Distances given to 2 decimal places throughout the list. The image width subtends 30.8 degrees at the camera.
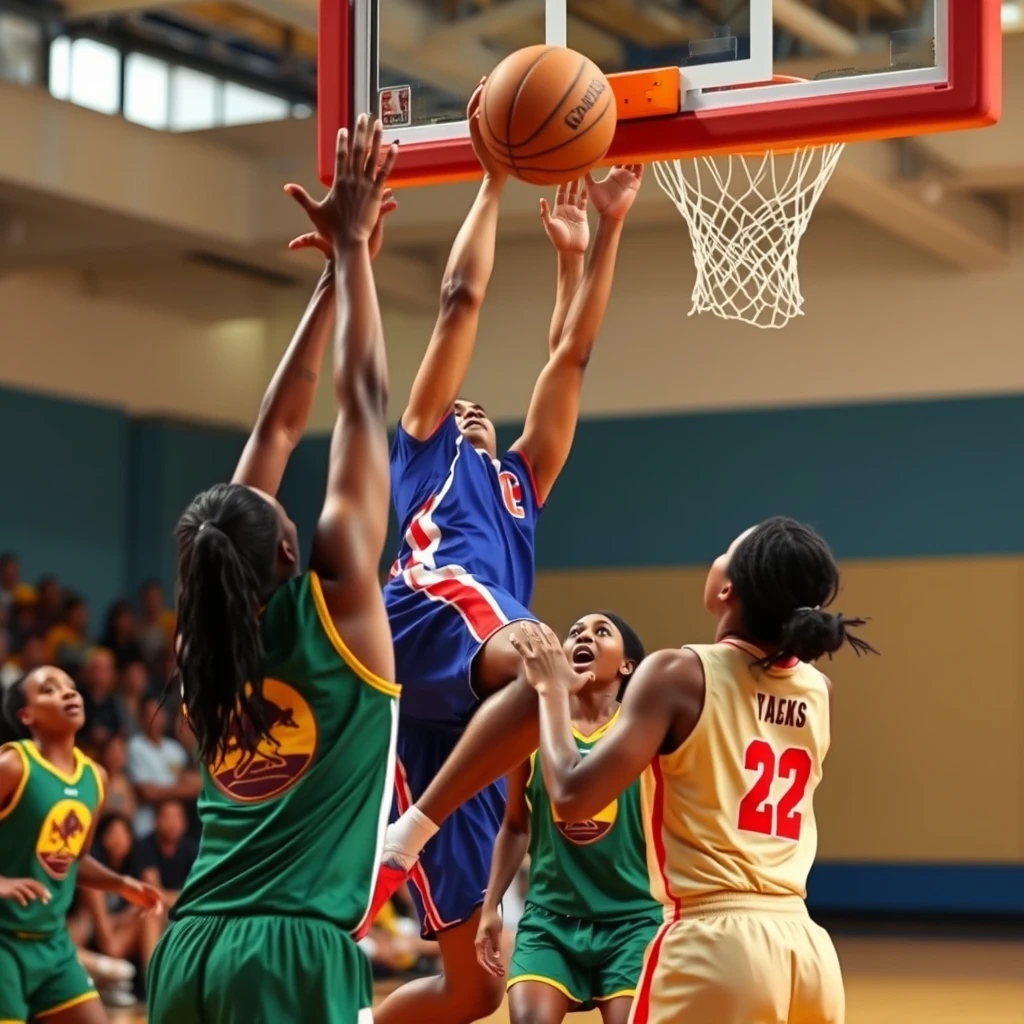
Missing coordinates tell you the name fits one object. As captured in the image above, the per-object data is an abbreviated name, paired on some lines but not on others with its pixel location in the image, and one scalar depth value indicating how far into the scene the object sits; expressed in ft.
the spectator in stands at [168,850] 31.04
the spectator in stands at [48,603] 40.04
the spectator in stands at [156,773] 34.45
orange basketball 13.71
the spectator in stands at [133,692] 38.11
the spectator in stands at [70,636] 38.45
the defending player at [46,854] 19.47
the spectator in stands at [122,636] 41.01
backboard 15.30
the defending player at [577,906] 15.20
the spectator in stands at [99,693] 35.99
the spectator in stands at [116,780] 31.37
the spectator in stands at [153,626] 42.14
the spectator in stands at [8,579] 38.75
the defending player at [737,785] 10.19
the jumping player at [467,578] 12.79
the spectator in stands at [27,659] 35.09
